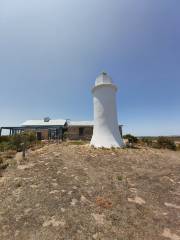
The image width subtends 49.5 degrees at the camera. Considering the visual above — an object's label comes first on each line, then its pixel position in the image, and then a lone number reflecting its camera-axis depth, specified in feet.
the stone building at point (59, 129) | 110.83
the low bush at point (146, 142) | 84.97
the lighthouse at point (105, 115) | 64.23
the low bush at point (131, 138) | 90.43
